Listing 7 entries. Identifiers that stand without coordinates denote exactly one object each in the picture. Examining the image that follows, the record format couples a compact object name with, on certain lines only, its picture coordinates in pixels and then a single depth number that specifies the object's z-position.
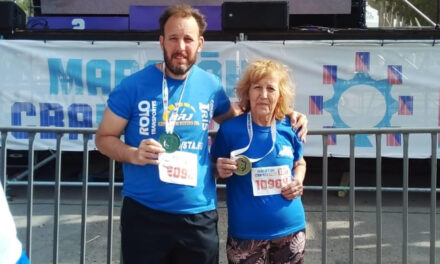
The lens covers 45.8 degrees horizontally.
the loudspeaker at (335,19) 9.34
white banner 6.70
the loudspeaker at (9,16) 6.91
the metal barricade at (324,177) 3.26
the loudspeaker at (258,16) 6.67
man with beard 2.45
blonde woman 2.63
